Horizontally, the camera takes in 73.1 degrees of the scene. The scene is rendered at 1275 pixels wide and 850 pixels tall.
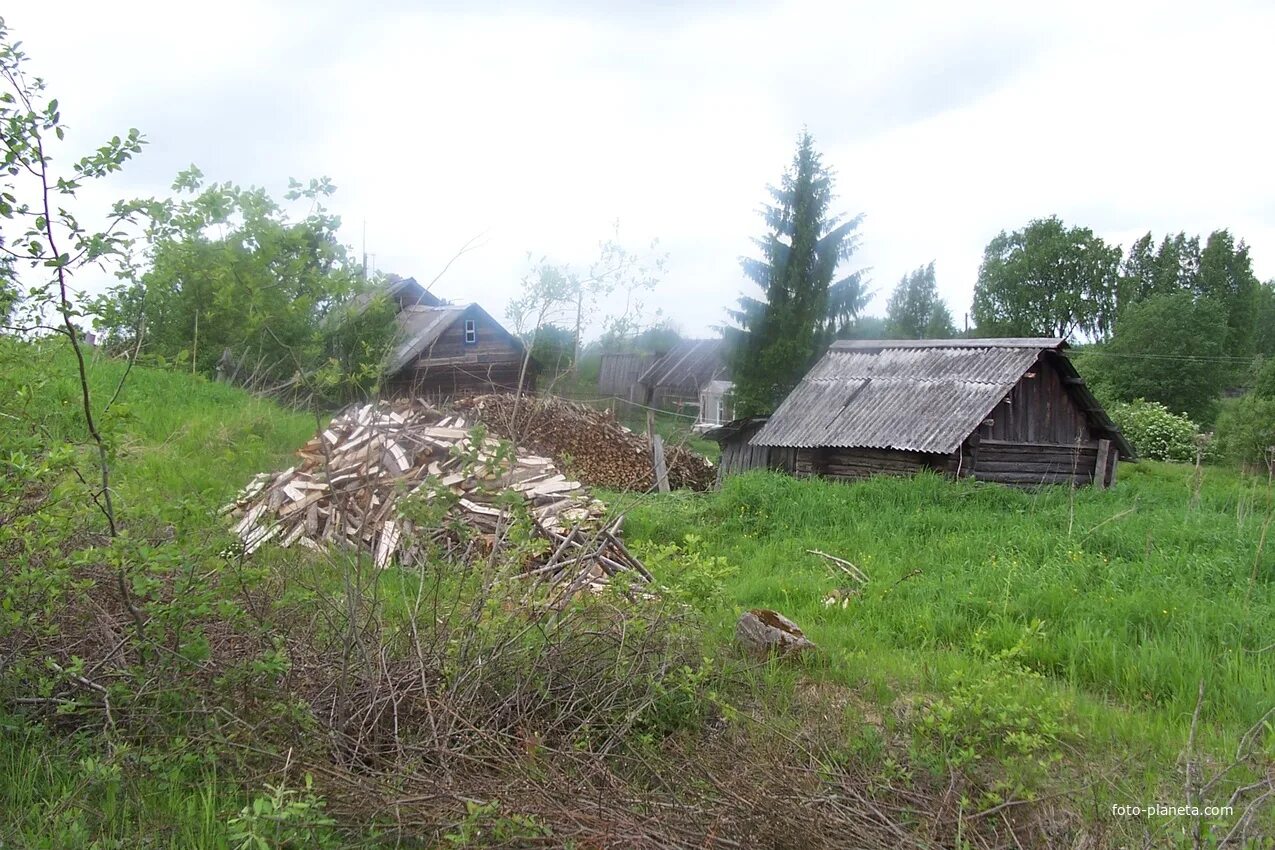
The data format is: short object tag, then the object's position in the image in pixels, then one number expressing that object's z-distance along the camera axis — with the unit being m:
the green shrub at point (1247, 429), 29.30
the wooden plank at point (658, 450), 15.53
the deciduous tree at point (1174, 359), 42.66
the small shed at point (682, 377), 41.62
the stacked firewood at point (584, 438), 15.39
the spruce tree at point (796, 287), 31.16
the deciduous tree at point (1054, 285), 52.44
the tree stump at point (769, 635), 5.64
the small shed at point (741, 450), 20.11
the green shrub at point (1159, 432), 35.81
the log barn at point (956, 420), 16.20
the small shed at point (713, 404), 38.94
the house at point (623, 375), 41.41
